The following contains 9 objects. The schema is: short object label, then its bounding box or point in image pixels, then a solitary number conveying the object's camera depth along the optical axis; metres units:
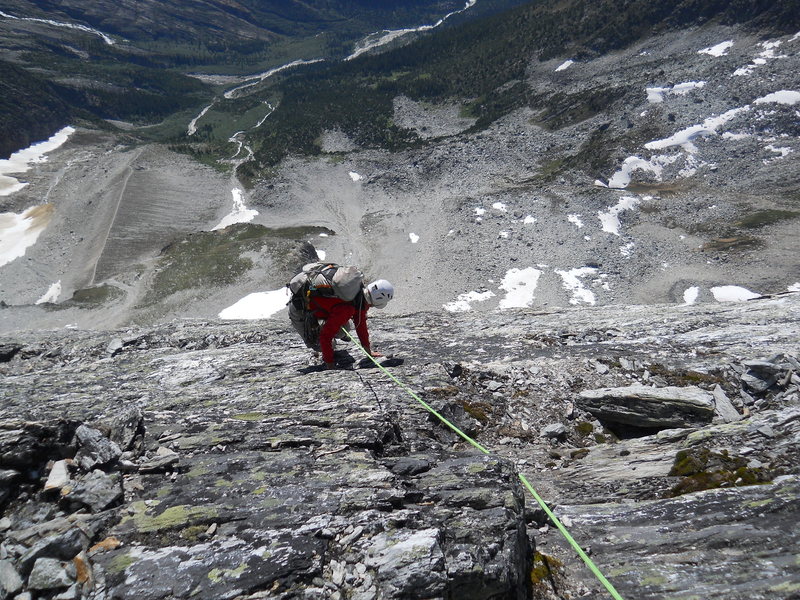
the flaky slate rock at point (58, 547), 4.46
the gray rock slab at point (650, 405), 8.70
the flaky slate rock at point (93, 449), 6.14
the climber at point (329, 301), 10.14
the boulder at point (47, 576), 4.29
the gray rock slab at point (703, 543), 4.95
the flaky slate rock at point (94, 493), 5.40
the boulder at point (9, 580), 4.24
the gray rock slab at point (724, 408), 8.71
